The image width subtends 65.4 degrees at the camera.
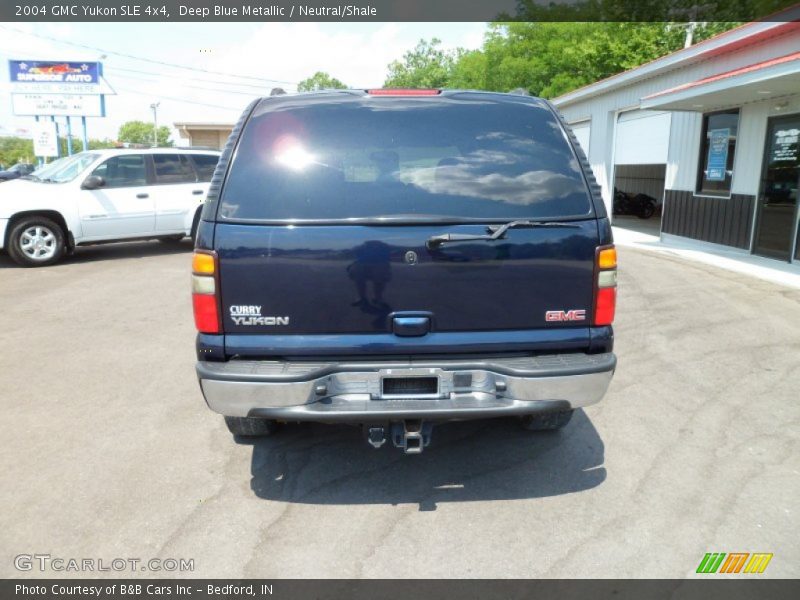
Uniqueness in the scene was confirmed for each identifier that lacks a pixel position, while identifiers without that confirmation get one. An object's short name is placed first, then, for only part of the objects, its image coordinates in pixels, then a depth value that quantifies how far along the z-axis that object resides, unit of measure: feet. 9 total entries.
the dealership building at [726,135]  33.65
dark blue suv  9.52
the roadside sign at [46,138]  90.54
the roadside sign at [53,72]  78.59
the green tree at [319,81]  266.57
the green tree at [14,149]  342.64
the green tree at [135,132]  472.44
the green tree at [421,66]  213.25
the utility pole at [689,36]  72.07
